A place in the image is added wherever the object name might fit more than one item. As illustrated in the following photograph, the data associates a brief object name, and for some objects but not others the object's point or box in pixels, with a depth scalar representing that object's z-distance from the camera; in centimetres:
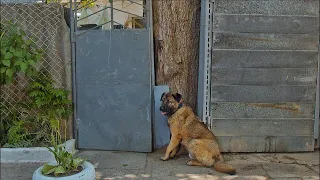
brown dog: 498
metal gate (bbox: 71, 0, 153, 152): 547
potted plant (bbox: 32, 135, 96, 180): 400
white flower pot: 394
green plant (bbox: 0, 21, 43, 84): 473
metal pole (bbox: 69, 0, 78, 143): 555
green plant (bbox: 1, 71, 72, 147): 532
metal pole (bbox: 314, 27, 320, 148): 551
